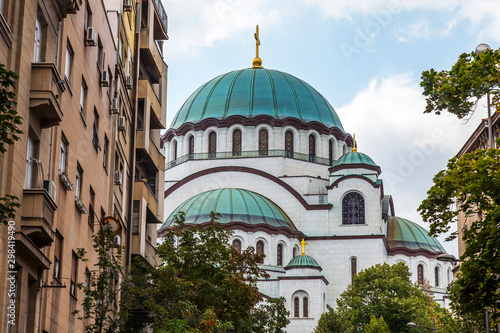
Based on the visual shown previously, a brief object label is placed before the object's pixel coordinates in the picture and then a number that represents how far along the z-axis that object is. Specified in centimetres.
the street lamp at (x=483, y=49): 2051
